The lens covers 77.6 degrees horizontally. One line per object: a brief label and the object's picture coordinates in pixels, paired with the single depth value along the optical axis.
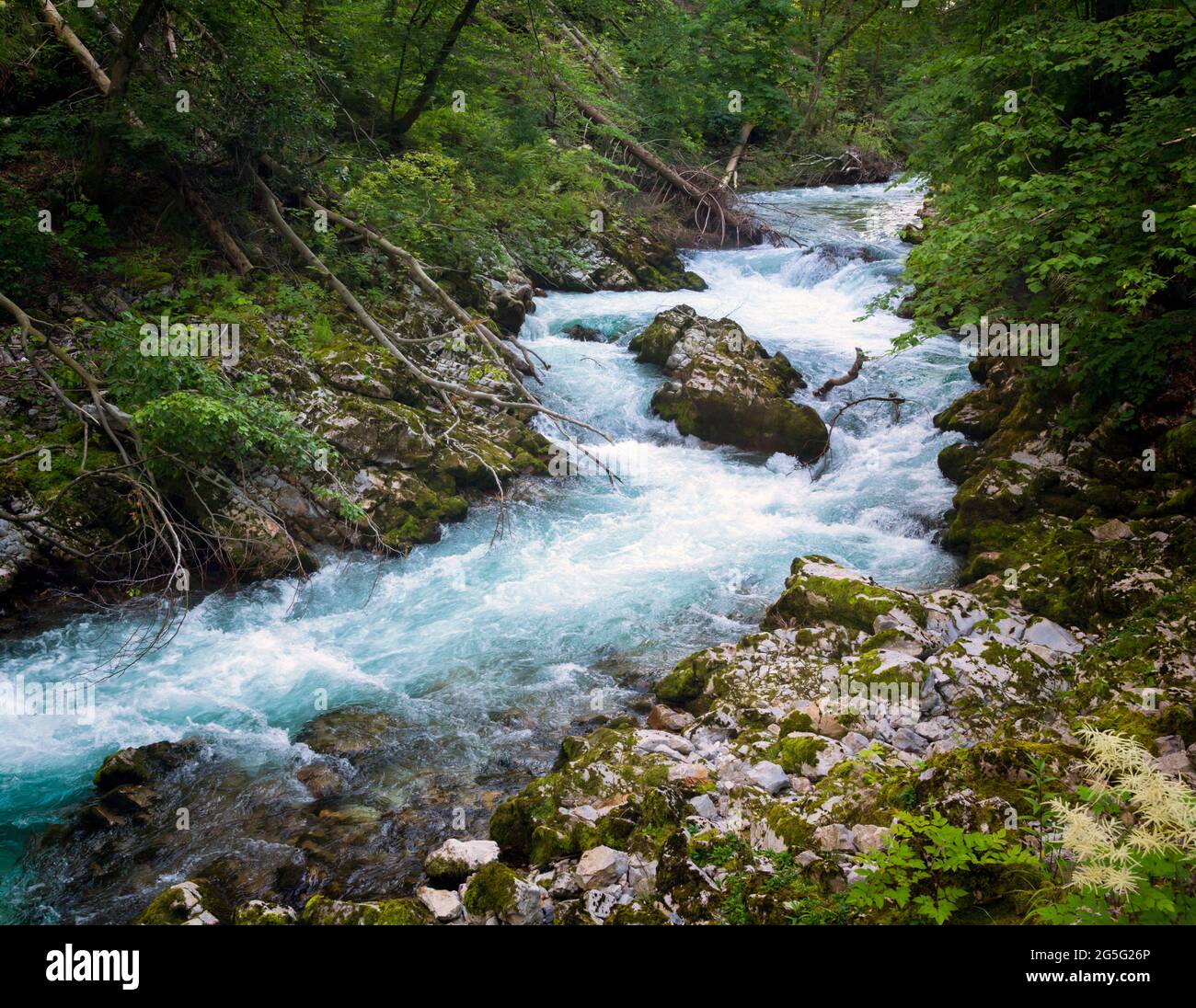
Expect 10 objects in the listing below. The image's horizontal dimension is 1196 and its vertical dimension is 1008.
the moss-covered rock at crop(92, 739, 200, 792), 6.03
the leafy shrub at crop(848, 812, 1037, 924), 3.21
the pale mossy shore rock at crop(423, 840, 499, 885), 4.61
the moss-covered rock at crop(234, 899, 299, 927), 4.22
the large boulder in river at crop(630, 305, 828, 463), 12.05
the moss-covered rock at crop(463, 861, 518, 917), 4.07
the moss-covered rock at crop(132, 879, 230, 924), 4.39
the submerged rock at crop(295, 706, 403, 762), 6.66
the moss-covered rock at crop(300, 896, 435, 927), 4.01
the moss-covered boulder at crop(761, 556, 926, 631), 6.93
